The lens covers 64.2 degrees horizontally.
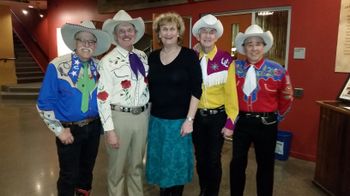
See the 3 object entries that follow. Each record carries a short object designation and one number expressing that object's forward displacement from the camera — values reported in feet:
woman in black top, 6.36
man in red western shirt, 6.56
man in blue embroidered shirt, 5.92
